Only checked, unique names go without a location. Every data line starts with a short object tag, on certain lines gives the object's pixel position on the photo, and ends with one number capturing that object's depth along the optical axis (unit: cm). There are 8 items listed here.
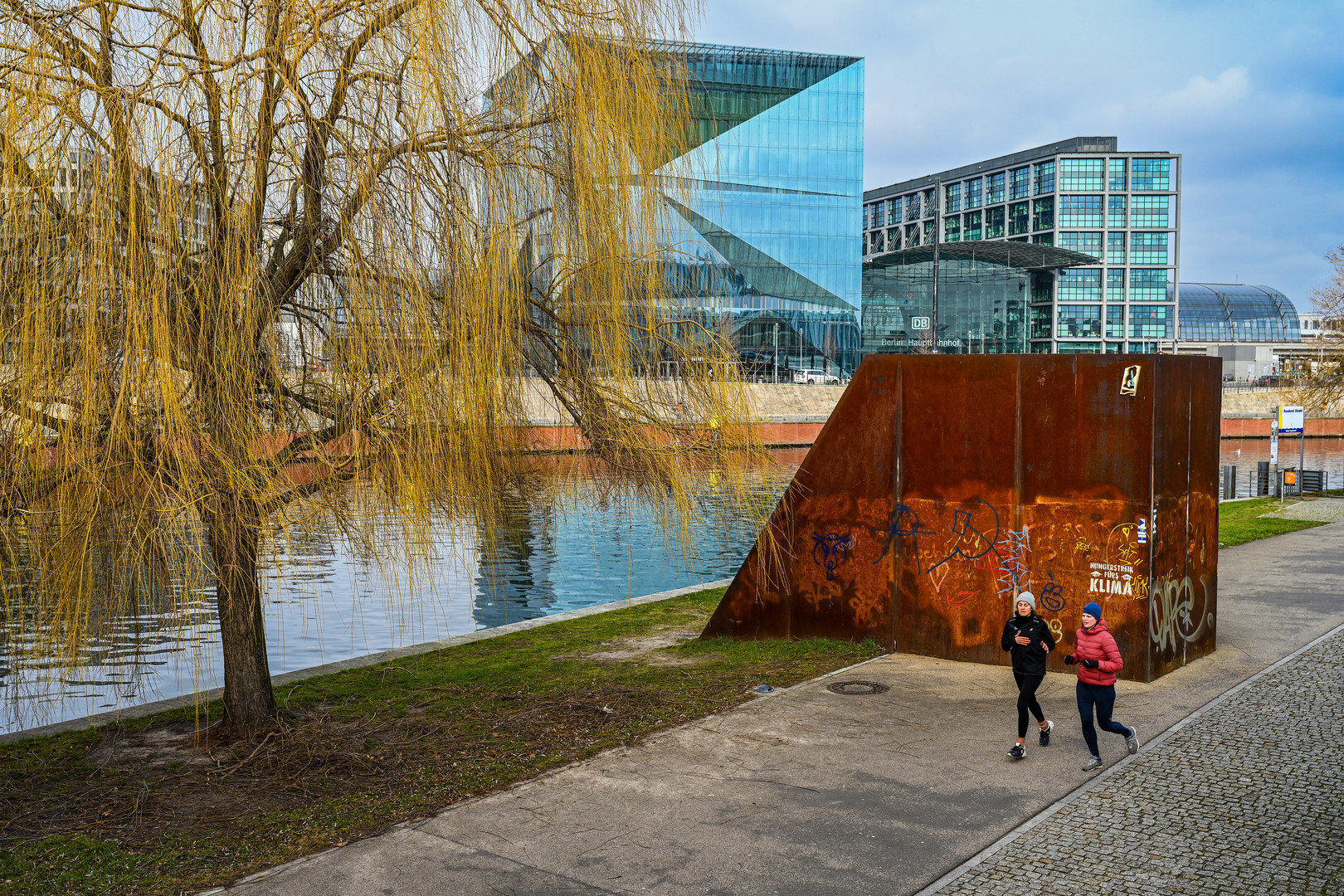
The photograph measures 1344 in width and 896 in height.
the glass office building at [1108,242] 10431
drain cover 1025
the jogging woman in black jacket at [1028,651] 828
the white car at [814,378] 6833
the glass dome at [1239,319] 13938
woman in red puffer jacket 826
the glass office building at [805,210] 6384
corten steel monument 1055
